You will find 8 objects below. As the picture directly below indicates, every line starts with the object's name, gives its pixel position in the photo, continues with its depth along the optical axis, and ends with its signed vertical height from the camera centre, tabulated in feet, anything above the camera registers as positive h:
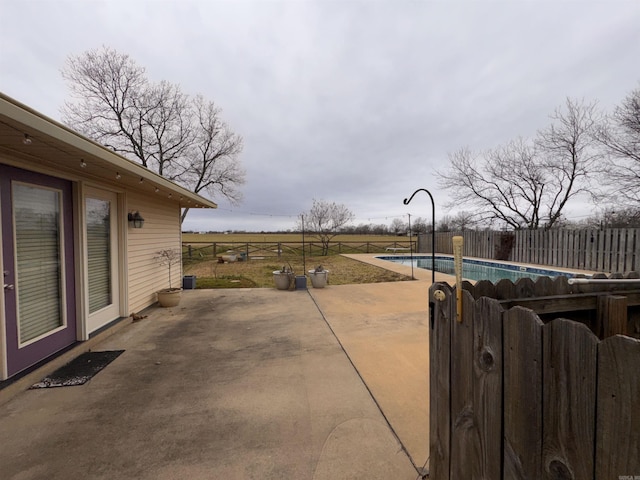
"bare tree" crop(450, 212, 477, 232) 58.65 +2.20
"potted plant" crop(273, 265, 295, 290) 24.27 -3.83
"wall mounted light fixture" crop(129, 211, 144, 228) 16.76 +0.82
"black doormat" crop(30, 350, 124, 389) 9.21 -4.63
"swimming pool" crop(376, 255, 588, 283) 36.07 -5.15
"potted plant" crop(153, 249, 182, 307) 19.02 -2.65
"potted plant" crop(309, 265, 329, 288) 25.04 -3.82
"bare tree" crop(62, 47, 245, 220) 41.27 +18.53
